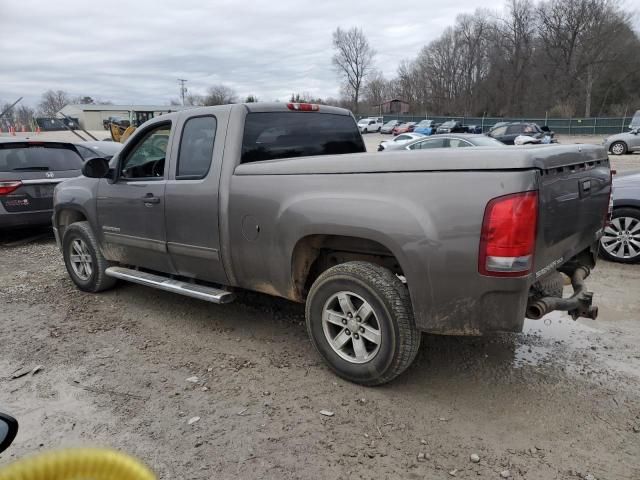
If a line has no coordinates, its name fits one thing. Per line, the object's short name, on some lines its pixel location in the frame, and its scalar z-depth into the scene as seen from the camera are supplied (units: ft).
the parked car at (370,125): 184.69
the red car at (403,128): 157.62
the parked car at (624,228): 18.81
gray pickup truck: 8.39
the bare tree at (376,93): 302.47
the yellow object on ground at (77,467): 3.28
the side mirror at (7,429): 3.98
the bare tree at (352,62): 291.79
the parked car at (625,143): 71.20
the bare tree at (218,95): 251.80
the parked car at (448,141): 41.47
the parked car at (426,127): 136.98
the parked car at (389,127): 170.34
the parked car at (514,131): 85.27
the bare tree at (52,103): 295.28
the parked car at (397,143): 60.24
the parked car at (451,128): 136.71
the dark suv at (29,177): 23.22
